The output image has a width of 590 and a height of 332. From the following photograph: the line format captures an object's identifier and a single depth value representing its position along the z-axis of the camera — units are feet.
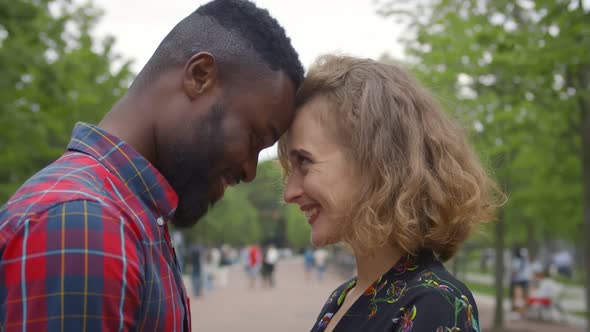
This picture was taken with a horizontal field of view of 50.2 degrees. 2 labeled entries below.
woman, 6.72
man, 4.25
